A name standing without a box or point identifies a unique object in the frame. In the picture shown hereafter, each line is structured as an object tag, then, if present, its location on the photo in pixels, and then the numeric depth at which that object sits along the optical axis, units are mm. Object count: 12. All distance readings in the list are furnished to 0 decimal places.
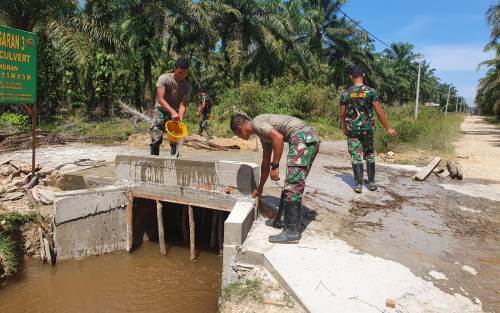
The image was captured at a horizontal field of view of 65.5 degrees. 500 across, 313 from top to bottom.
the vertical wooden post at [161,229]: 6371
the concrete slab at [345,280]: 2981
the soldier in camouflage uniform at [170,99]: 5996
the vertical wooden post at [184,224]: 7093
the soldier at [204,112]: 11870
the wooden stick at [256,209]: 4820
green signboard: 6281
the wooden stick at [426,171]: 7324
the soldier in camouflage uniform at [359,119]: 5633
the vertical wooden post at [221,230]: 6277
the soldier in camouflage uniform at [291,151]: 4004
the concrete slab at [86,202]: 5909
